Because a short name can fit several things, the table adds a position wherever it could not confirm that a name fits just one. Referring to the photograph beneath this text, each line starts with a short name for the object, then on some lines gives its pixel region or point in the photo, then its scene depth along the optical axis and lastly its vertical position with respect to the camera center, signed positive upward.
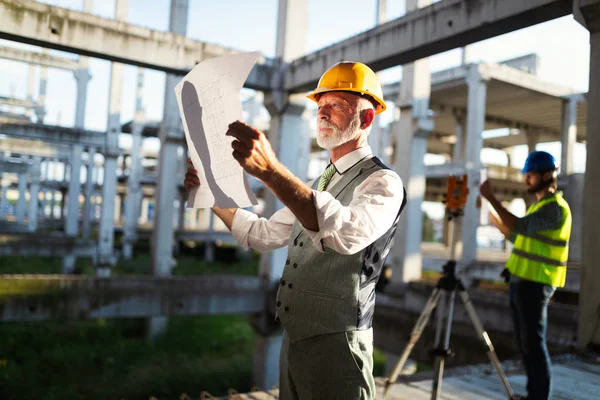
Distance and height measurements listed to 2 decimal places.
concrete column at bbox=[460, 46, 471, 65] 20.20 +6.96
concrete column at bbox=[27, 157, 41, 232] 29.48 +0.25
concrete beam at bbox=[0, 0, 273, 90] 7.17 +2.58
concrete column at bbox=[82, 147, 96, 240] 22.12 +0.06
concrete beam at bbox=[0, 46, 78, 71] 20.75 +5.96
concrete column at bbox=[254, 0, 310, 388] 9.77 +1.71
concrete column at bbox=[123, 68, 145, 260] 24.56 +1.41
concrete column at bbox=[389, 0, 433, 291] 13.20 +1.67
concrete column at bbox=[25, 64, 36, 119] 31.89 +7.32
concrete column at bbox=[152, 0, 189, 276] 13.72 +0.56
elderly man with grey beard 1.65 -0.19
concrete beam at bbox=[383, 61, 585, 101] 16.92 +5.18
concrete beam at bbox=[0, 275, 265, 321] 8.64 -1.82
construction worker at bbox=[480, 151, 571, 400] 3.52 -0.21
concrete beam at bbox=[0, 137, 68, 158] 23.82 +2.39
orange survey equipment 3.83 +0.22
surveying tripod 3.69 -0.53
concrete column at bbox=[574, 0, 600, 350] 4.56 +0.28
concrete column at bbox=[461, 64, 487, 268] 16.69 +2.55
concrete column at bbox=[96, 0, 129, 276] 18.53 +1.10
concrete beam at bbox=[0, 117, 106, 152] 17.52 +2.33
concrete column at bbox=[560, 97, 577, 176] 19.48 +3.84
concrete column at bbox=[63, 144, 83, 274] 21.25 +0.13
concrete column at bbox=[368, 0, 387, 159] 16.48 +3.48
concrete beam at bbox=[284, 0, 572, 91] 5.57 +2.52
